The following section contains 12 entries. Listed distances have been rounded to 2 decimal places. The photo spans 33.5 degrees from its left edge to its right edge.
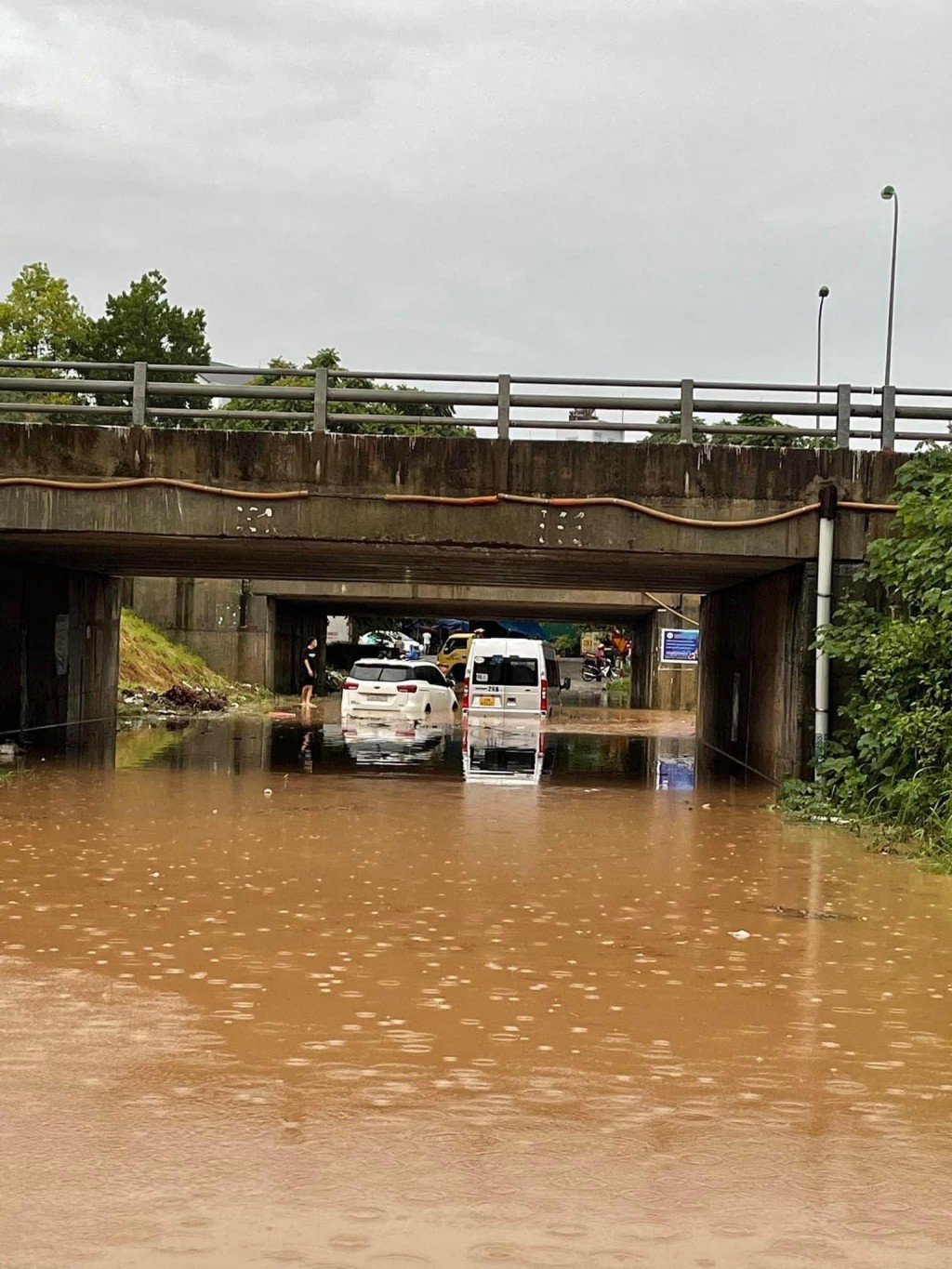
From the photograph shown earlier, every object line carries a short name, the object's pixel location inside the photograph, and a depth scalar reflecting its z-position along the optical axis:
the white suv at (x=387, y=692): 31.50
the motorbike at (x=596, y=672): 72.86
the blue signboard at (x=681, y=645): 43.78
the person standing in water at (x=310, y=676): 39.00
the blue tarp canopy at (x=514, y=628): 77.88
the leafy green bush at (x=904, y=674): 14.89
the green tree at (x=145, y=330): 80.56
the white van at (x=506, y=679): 32.03
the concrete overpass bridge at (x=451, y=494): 17.73
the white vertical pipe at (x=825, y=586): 17.16
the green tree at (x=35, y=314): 62.31
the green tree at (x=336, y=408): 44.25
